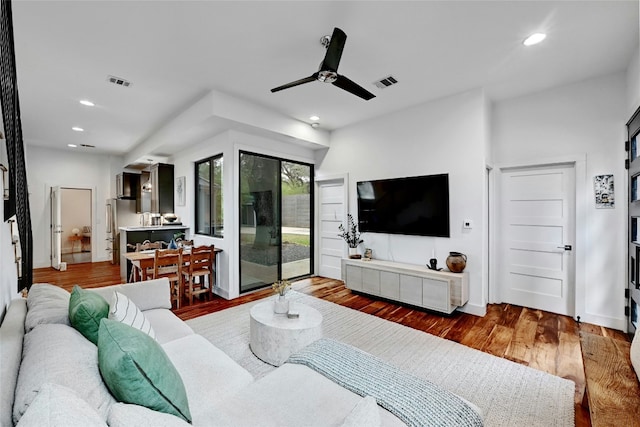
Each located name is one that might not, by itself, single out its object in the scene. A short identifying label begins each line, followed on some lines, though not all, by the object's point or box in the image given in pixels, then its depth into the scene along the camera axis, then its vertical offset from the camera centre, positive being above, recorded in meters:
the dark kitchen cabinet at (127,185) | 7.18 +0.68
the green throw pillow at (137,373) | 0.99 -0.59
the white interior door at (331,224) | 5.36 -0.24
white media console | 3.50 -0.98
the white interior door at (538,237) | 3.56 -0.35
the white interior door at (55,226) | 6.65 -0.34
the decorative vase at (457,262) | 3.59 -0.65
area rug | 1.94 -1.34
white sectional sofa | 0.81 -0.65
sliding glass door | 4.61 -0.15
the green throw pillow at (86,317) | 1.42 -0.54
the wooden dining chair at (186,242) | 5.02 -0.54
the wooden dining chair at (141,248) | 4.21 -0.63
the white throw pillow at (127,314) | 1.55 -0.59
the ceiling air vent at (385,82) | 3.36 +1.59
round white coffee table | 2.37 -1.04
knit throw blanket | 1.22 -0.86
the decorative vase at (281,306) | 2.62 -0.88
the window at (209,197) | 4.77 +0.27
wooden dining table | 3.78 -0.66
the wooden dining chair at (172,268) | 3.81 -0.81
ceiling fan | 2.25 +1.21
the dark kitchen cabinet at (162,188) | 5.86 +0.49
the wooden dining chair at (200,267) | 4.03 -0.82
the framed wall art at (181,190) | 5.61 +0.44
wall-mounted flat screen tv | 3.93 +0.09
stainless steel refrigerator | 7.47 -0.17
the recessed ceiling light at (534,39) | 2.54 +1.59
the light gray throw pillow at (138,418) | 0.86 -0.65
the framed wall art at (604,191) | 3.21 +0.23
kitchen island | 5.28 -0.43
